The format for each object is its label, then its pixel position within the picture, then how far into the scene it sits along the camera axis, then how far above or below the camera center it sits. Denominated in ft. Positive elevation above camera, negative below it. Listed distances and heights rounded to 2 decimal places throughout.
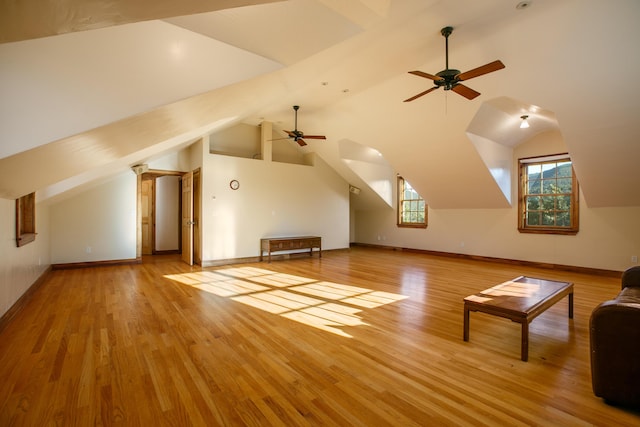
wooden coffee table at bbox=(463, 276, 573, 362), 7.76 -2.65
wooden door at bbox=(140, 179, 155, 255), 26.84 -0.47
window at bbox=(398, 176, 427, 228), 28.50 +0.36
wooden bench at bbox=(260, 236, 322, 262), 22.86 -2.61
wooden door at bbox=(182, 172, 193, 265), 21.88 -0.49
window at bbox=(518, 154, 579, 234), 19.93 +1.11
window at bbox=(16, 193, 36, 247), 13.08 -0.23
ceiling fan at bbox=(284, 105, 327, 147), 19.42 +5.15
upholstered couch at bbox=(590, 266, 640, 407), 5.71 -2.83
